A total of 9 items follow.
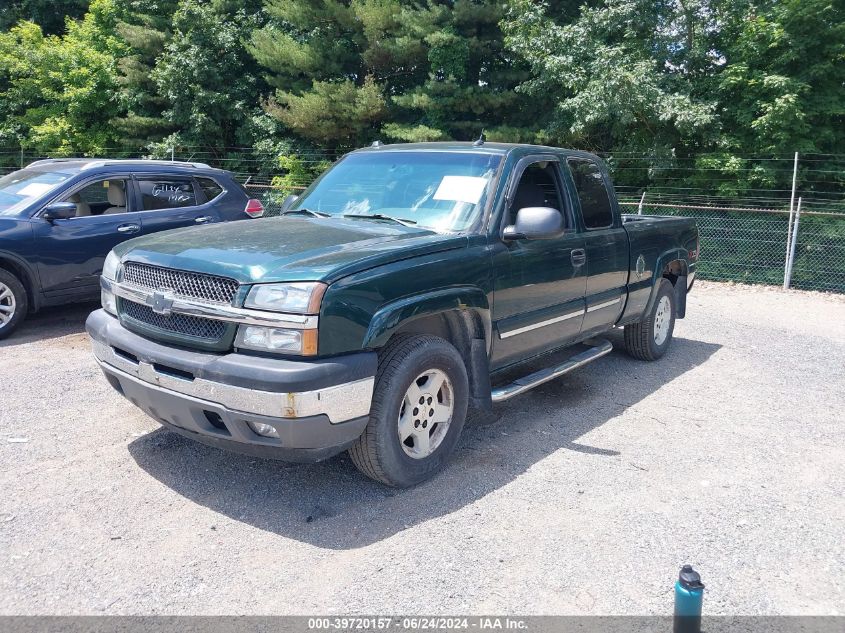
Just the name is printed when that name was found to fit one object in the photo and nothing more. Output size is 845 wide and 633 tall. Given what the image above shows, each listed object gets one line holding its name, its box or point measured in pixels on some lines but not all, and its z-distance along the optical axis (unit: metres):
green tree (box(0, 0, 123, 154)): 23.44
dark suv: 7.11
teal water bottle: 2.47
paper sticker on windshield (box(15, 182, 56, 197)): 7.50
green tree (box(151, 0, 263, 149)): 21.28
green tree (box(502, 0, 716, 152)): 14.18
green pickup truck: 3.46
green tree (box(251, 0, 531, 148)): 18.14
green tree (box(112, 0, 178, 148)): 22.30
